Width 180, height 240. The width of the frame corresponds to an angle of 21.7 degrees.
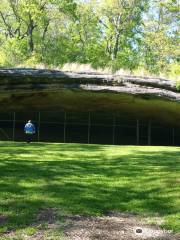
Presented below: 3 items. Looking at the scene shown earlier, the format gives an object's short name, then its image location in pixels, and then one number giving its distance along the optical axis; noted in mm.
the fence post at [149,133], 35538
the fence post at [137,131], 35322
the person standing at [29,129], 25359
